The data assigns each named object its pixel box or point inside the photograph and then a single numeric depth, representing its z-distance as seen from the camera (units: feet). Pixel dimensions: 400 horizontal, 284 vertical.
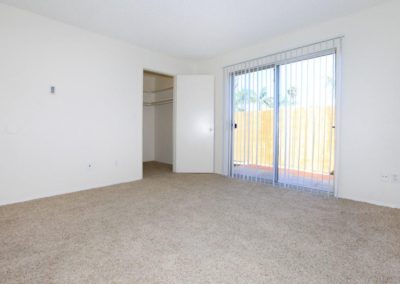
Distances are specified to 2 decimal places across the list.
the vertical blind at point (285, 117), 10.48
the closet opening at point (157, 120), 19.52
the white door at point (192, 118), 15.55
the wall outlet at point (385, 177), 8.86
